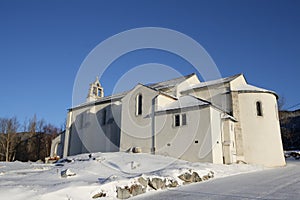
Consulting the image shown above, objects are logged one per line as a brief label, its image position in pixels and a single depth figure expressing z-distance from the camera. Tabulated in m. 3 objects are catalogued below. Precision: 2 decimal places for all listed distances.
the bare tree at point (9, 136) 51.81
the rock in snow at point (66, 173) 12.14
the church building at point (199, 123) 23.11
